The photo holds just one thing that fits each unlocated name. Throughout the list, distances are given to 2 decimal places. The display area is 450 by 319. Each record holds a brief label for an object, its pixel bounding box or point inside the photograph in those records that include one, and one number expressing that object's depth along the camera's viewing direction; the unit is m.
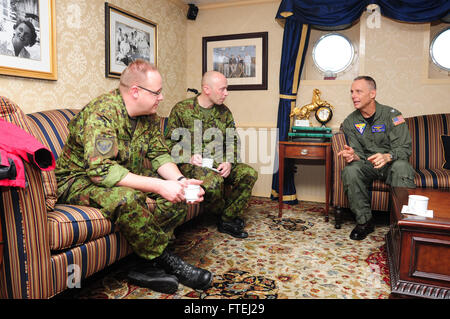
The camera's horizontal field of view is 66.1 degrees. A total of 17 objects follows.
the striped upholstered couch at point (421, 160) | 2.84
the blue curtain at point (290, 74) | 3.84
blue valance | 3.36
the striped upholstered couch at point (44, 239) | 1.38
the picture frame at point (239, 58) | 4.13
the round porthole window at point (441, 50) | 3.66
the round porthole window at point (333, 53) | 3.99
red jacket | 1.30
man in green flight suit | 2.78
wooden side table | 3.20
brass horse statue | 3.77
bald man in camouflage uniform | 2.87
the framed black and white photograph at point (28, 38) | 2.19
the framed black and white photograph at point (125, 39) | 3.06
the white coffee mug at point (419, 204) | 1.82
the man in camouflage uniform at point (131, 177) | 1.70
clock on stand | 3.79
